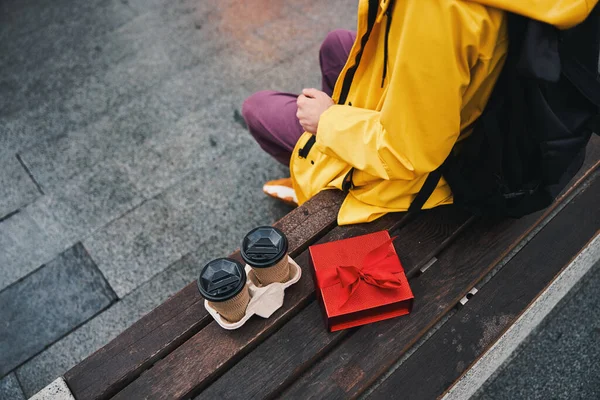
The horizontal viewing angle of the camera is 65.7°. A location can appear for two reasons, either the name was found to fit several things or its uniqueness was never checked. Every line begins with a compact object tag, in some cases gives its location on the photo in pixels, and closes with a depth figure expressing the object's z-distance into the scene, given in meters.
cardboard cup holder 1.35
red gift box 1.32
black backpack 1.05
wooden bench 1.29
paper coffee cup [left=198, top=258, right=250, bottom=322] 1.22
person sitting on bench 1.03
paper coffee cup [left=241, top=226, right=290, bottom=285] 1.28
